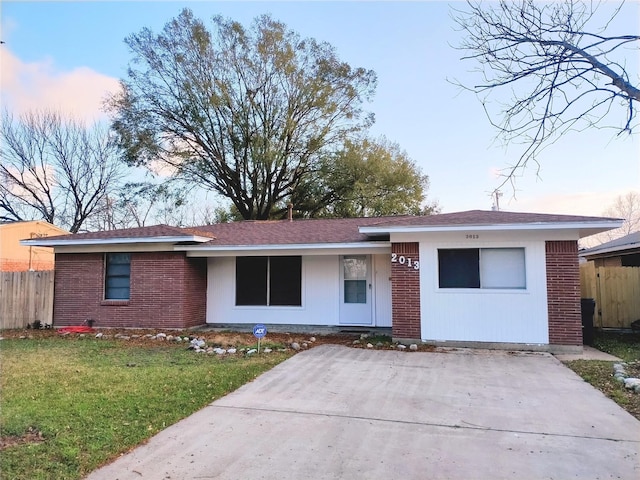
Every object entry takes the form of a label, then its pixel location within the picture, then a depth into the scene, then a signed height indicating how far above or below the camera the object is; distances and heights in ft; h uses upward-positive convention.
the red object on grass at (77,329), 38.81 -4.98
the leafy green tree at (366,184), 78.89 +17.76
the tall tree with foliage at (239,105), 75.31 +32.12
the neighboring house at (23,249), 73.77 +5.42
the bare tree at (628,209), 119.24 +19.58
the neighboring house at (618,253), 43.55 +2.78
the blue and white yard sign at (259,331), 27.71 -3.64
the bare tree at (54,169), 84.52 +23.39
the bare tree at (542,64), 14.62 +7.61
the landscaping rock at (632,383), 19.06 -4.97
